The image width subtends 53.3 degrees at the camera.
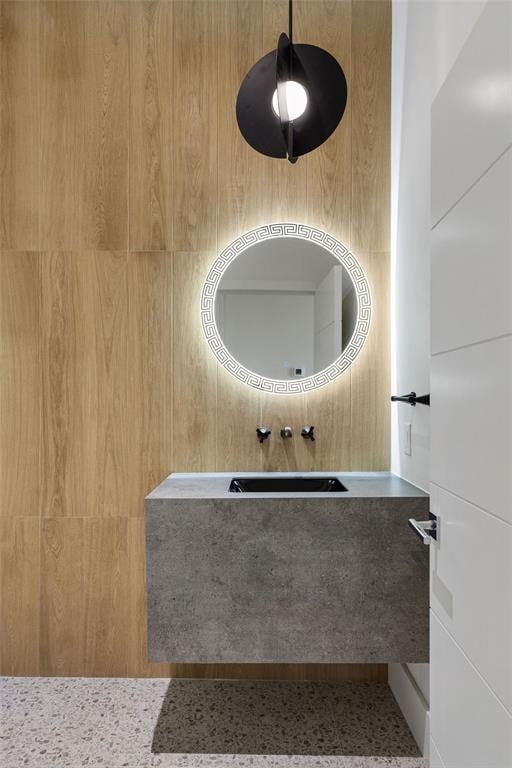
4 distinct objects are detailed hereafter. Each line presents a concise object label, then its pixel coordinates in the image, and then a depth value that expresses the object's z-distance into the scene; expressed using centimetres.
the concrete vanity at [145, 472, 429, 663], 173
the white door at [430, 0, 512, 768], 85
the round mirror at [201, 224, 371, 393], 229
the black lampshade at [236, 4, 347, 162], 151
